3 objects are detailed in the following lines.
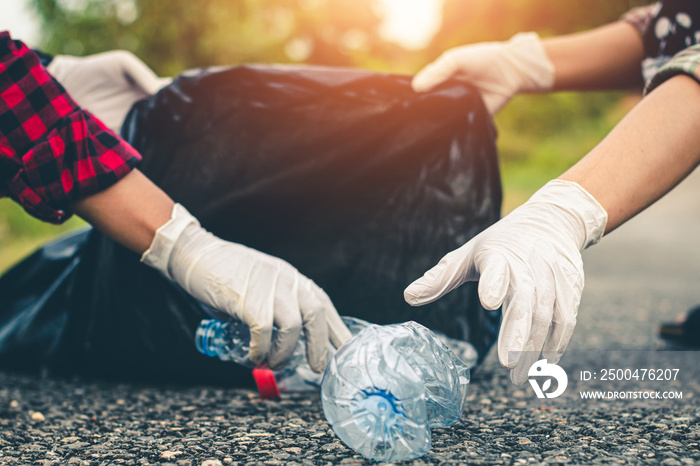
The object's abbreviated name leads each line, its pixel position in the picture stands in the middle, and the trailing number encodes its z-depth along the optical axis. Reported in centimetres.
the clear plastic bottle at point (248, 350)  141
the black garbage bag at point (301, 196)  159
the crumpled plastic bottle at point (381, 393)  98
